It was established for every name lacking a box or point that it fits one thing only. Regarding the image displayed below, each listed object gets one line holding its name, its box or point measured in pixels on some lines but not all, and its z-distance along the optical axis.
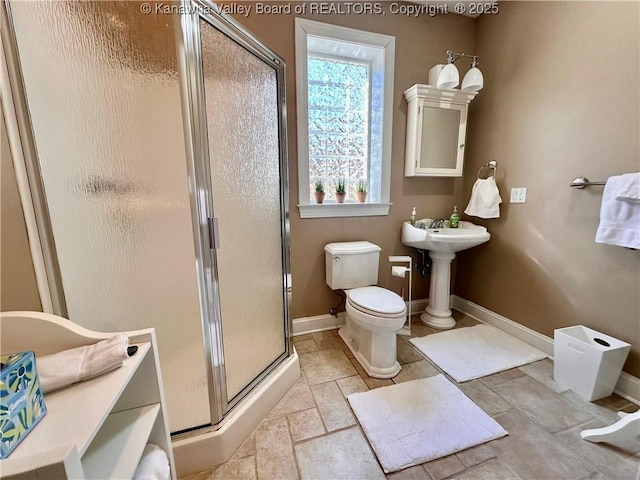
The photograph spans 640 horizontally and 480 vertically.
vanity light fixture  1.91
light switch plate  1.94
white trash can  1.38
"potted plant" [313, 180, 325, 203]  2.03
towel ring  2.11
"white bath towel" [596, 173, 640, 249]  1.31
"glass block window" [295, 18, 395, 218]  1.91
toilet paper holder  1.89
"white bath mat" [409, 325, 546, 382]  1.69
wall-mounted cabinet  2.05
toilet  1.56
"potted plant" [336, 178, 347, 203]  2.07
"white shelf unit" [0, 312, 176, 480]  0.40
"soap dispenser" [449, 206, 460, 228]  2.28
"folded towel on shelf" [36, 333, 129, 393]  0.59
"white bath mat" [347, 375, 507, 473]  1.16
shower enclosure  0.79
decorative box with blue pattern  0.46
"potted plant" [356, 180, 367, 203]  2.14
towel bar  1.54
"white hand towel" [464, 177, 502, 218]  2.04
